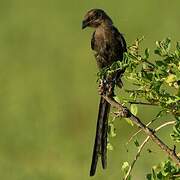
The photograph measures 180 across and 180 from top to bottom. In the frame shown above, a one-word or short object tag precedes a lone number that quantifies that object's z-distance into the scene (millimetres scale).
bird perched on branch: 10648
